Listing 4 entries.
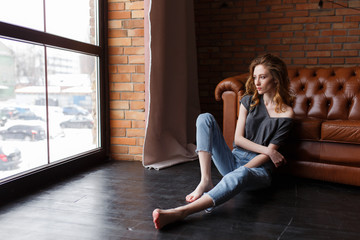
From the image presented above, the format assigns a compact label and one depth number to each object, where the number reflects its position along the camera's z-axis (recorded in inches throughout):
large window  73.7
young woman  72.8
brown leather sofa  83.4
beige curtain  105.5
